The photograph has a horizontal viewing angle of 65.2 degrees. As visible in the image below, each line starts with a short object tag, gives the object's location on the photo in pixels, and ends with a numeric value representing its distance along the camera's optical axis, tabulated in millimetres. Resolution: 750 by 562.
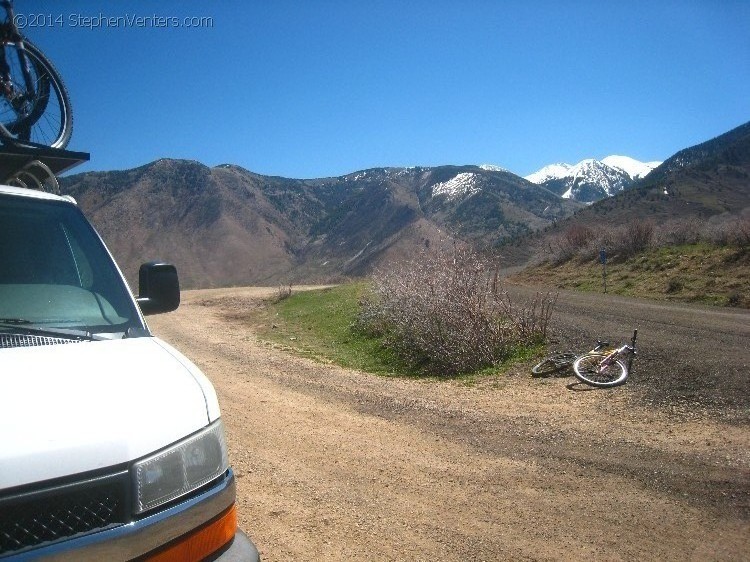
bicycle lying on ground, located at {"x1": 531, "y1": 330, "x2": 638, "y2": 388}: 8117
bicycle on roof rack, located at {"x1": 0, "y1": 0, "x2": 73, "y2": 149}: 5328
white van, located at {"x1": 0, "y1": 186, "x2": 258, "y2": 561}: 1694
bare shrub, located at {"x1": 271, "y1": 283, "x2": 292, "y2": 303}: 22862
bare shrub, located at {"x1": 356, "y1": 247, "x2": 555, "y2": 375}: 9977
